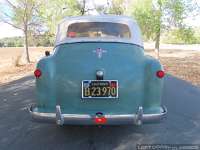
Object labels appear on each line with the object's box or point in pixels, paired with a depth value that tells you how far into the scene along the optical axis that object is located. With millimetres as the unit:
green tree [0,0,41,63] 10538
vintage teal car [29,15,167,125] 2357
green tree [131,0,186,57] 8836
